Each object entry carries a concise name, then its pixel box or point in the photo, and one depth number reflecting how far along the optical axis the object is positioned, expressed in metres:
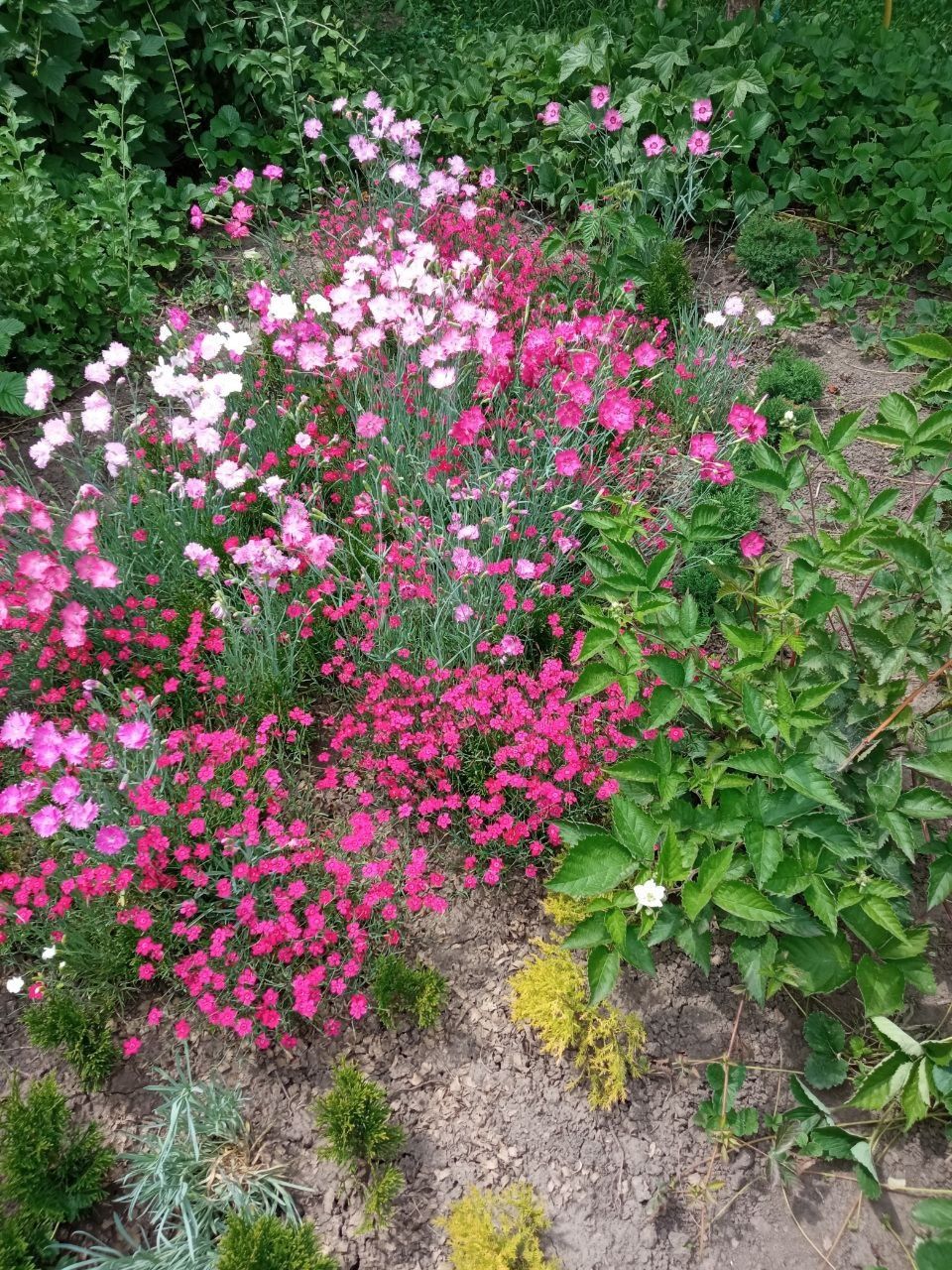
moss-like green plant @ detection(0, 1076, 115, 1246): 1.76
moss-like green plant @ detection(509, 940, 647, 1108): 2.09
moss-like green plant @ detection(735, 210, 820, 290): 4.14
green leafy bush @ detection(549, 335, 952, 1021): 1.79
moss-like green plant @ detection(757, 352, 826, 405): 3.68
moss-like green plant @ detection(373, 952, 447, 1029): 2.14
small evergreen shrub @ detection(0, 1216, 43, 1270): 1.66
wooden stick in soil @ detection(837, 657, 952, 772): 1.94
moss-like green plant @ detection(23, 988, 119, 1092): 2.03
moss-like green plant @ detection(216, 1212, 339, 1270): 1.66
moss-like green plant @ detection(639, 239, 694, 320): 3.85
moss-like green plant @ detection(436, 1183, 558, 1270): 1.80
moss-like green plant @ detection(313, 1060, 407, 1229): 1.89
